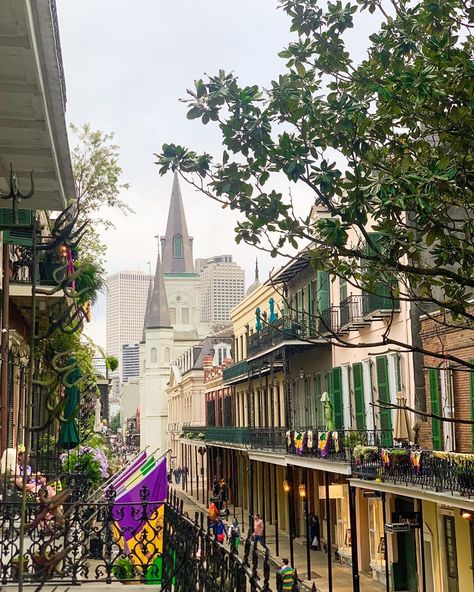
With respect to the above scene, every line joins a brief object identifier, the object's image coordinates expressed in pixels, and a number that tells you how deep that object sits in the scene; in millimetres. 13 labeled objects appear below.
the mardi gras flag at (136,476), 13773
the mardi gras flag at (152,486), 13227
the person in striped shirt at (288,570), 15266
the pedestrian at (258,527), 27538
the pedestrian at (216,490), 44812
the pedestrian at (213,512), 30962
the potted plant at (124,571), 10753
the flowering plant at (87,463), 17562
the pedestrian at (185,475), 63788
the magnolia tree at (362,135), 6719
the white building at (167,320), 97188
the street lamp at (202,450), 52944
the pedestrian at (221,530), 23166
